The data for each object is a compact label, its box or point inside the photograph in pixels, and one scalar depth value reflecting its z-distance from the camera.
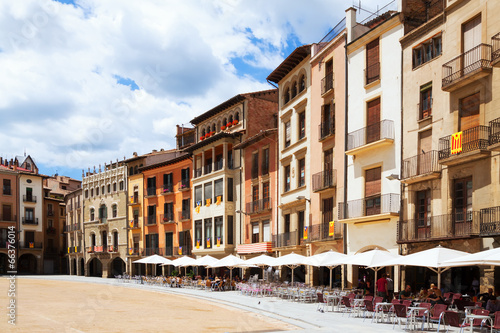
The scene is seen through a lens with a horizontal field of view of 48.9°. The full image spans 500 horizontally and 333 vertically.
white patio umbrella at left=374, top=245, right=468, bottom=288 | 18.52
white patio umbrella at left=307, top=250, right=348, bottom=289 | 26.19
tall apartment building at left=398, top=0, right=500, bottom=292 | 21.92
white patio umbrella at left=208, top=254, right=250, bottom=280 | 36.19
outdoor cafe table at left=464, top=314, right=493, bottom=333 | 15.23
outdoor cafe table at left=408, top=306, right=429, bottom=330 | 17.67
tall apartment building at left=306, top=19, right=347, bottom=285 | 32.94
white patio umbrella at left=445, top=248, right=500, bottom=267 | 15.36
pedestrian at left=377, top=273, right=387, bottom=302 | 23.19
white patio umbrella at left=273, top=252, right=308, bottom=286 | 29.36
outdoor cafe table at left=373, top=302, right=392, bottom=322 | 19.78
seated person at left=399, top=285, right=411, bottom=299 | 22.13
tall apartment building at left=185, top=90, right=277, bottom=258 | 48.19
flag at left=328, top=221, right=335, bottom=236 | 32.78
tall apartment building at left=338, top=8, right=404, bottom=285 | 28.20
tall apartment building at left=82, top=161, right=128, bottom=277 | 67.25
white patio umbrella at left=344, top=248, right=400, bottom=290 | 22.48
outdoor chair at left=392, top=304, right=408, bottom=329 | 18.02
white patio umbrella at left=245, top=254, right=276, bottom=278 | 32.91
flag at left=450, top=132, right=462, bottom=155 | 23.14
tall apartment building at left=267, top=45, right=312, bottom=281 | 37.47
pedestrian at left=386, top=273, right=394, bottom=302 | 25.70
